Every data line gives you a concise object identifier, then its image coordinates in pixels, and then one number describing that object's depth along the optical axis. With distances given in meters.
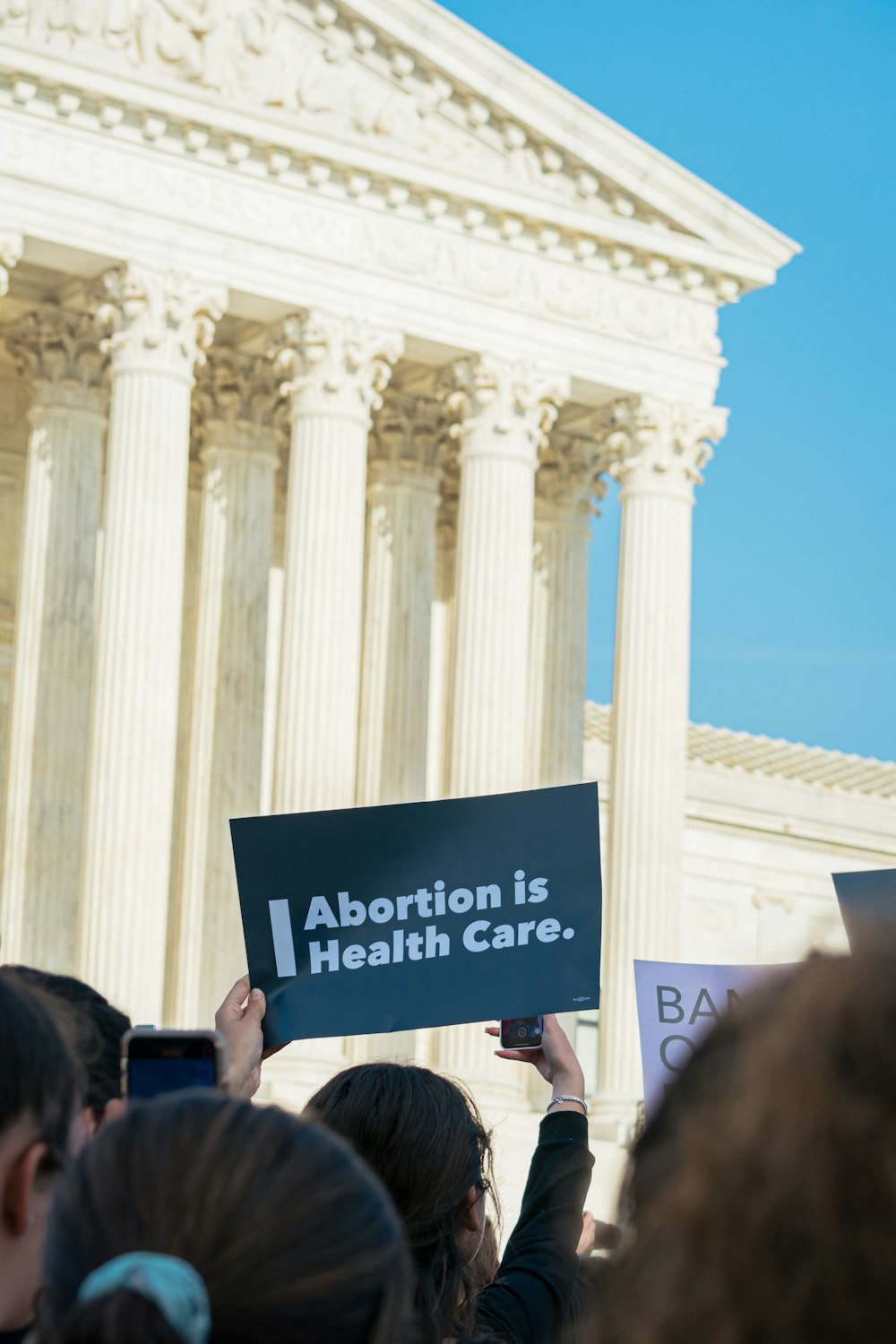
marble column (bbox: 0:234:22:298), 38.41
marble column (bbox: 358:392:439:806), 45.94
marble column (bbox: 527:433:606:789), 47.50
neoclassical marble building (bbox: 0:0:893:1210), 39.31
